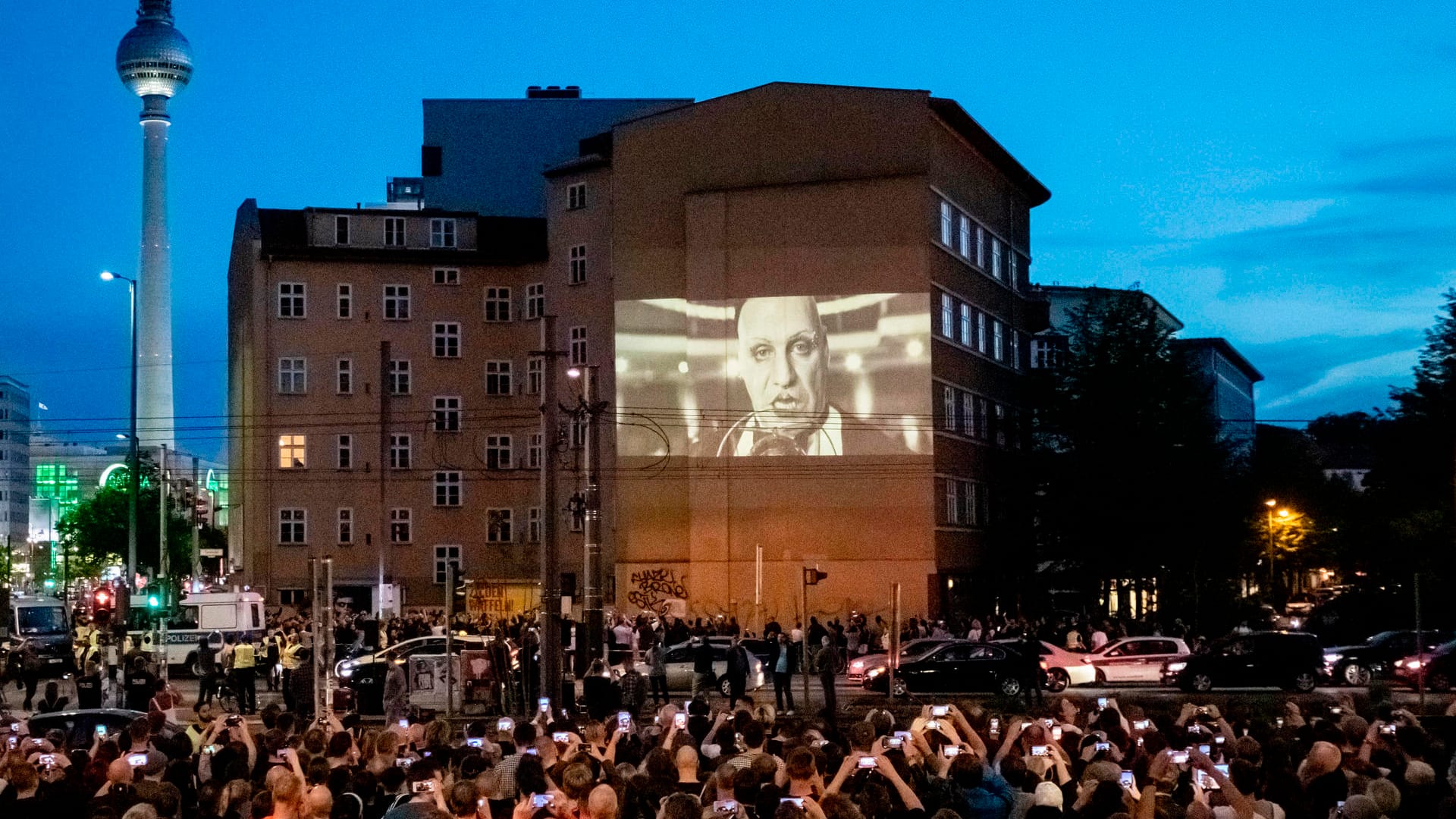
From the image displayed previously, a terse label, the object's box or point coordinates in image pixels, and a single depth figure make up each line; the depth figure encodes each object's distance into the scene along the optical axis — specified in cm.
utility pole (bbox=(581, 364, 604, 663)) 4012
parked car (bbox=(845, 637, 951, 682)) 4322
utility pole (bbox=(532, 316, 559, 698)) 3388
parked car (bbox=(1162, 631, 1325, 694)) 4253
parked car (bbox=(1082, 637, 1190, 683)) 4588
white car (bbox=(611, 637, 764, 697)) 4397
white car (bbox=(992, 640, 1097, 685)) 4562
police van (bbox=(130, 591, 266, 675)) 5206
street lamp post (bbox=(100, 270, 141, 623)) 5854
